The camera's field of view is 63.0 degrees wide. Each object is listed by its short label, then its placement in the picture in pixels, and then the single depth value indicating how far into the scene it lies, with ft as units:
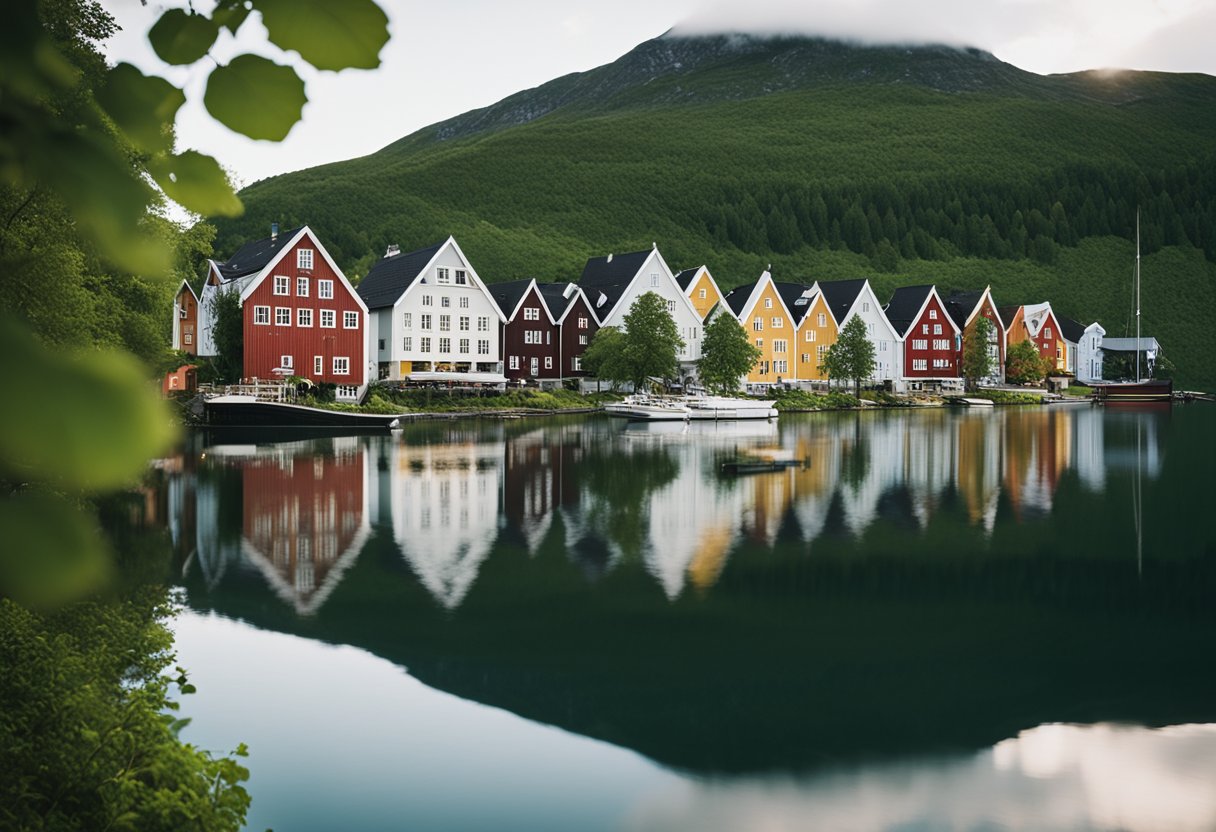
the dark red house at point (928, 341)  337.11
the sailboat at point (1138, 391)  326.85
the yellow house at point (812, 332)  311.06
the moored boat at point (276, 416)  169.78
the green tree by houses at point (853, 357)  291.32
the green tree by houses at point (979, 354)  333.21
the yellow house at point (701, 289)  292.20
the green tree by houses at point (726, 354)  252.83
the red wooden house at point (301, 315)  195.21
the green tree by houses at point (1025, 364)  352.69
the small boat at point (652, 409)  203.41
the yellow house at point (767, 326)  298.76
